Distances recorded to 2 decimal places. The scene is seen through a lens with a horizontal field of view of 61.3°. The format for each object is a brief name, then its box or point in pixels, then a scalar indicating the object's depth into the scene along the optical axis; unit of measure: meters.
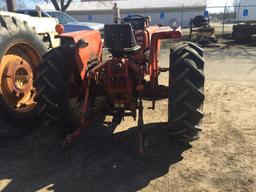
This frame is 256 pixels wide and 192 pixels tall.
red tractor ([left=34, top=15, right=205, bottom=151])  2.67
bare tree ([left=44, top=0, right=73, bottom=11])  16.29
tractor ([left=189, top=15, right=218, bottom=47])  10.83
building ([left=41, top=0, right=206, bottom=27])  27.00
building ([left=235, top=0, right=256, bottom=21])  26.69
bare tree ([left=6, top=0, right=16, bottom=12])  5.39
